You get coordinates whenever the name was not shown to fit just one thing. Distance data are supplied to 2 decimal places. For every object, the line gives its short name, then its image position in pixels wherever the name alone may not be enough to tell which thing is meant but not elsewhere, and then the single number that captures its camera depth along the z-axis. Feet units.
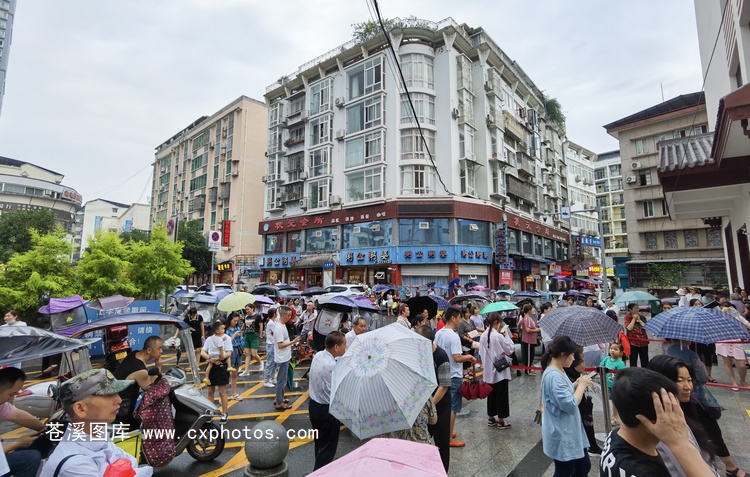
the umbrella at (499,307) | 26.32
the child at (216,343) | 21.56
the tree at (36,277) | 39.47
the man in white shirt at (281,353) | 22.88
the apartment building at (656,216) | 100.89
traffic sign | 63.05
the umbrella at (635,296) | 35.12
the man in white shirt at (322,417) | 13.65
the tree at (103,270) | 45.68
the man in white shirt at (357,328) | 22.29
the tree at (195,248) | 139.62
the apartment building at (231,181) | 142.20
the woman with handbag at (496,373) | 18.89
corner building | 94.48
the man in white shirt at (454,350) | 16.89
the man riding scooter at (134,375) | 13.87
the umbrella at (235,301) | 31.81
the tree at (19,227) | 109.40
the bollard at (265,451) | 14.14
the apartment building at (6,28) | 194.29
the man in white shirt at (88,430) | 6.79
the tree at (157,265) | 54.13
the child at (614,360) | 18.16
